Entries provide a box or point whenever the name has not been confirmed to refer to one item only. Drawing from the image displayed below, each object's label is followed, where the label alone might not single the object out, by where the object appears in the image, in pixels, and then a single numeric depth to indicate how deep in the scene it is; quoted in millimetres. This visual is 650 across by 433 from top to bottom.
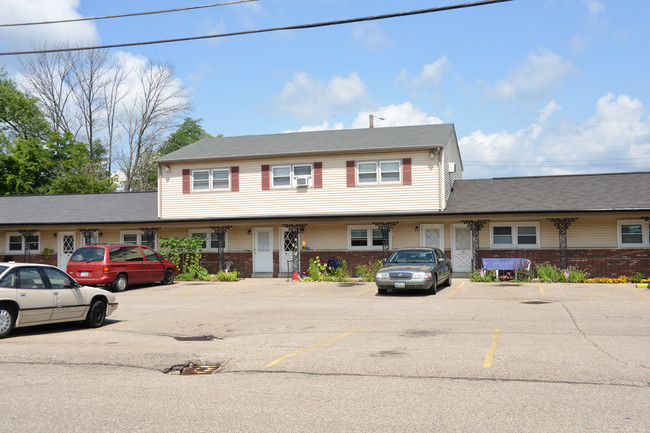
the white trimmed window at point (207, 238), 28594
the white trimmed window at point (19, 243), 30906
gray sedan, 18203
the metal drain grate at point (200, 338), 11009
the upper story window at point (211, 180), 28328
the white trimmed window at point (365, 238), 26506
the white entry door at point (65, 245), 30547
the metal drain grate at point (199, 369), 8016
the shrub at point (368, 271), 24502
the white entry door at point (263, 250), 27750
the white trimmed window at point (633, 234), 23766
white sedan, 10641
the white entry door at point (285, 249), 27328
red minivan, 20844
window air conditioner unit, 27125
